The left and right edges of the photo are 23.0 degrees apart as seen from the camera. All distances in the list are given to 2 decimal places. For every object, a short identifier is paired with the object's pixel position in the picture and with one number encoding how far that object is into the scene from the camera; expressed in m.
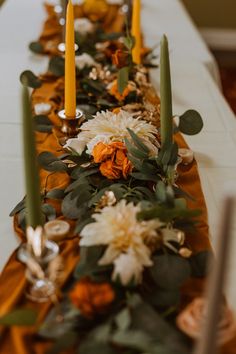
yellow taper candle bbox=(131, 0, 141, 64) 1.66
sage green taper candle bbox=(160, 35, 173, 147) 1.06
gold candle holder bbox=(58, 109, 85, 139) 1.32
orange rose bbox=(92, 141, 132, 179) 1.12
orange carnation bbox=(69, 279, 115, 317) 0.78
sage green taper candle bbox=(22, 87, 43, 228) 0.79
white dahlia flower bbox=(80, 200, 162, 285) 0.83
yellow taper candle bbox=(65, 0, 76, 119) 1.25
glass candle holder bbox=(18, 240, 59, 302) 0.84
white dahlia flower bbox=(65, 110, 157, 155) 1.15
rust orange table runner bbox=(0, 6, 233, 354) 0.80
